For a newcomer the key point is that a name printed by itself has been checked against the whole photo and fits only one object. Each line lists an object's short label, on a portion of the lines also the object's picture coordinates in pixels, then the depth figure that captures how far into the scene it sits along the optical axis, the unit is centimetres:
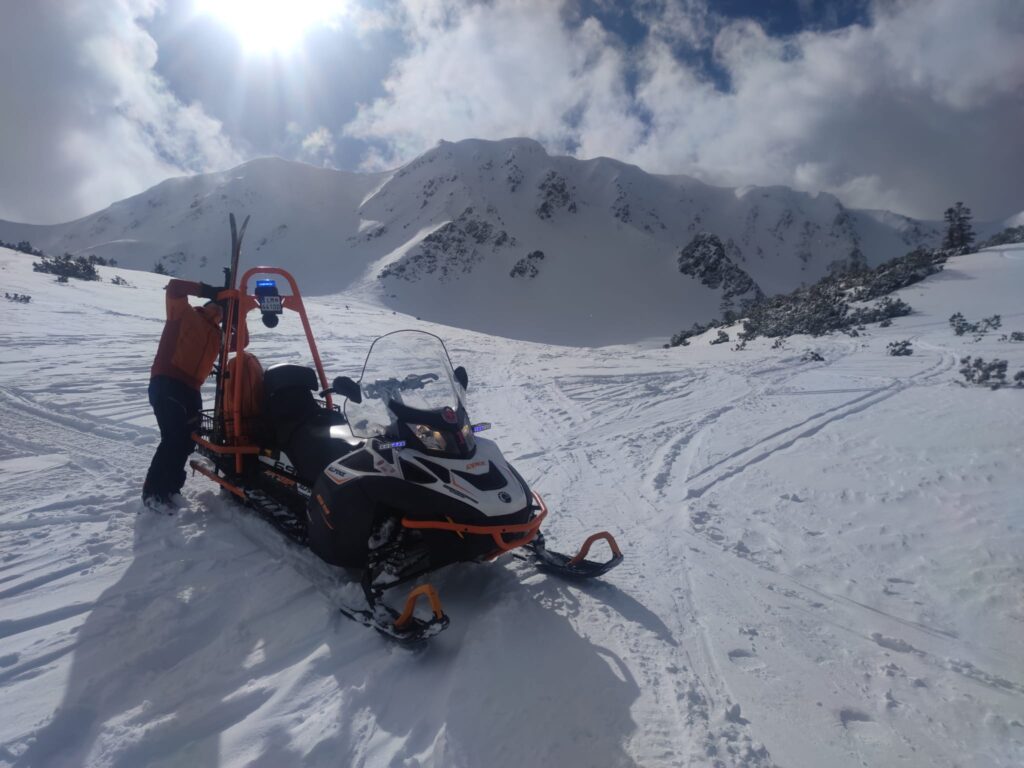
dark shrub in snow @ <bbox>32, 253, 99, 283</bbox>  2088
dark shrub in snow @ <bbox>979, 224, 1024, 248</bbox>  2428
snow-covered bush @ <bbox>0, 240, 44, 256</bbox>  2850
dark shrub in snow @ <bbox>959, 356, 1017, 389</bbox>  780
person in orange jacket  476
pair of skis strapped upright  499
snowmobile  326
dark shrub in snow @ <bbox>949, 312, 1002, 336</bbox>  1244
